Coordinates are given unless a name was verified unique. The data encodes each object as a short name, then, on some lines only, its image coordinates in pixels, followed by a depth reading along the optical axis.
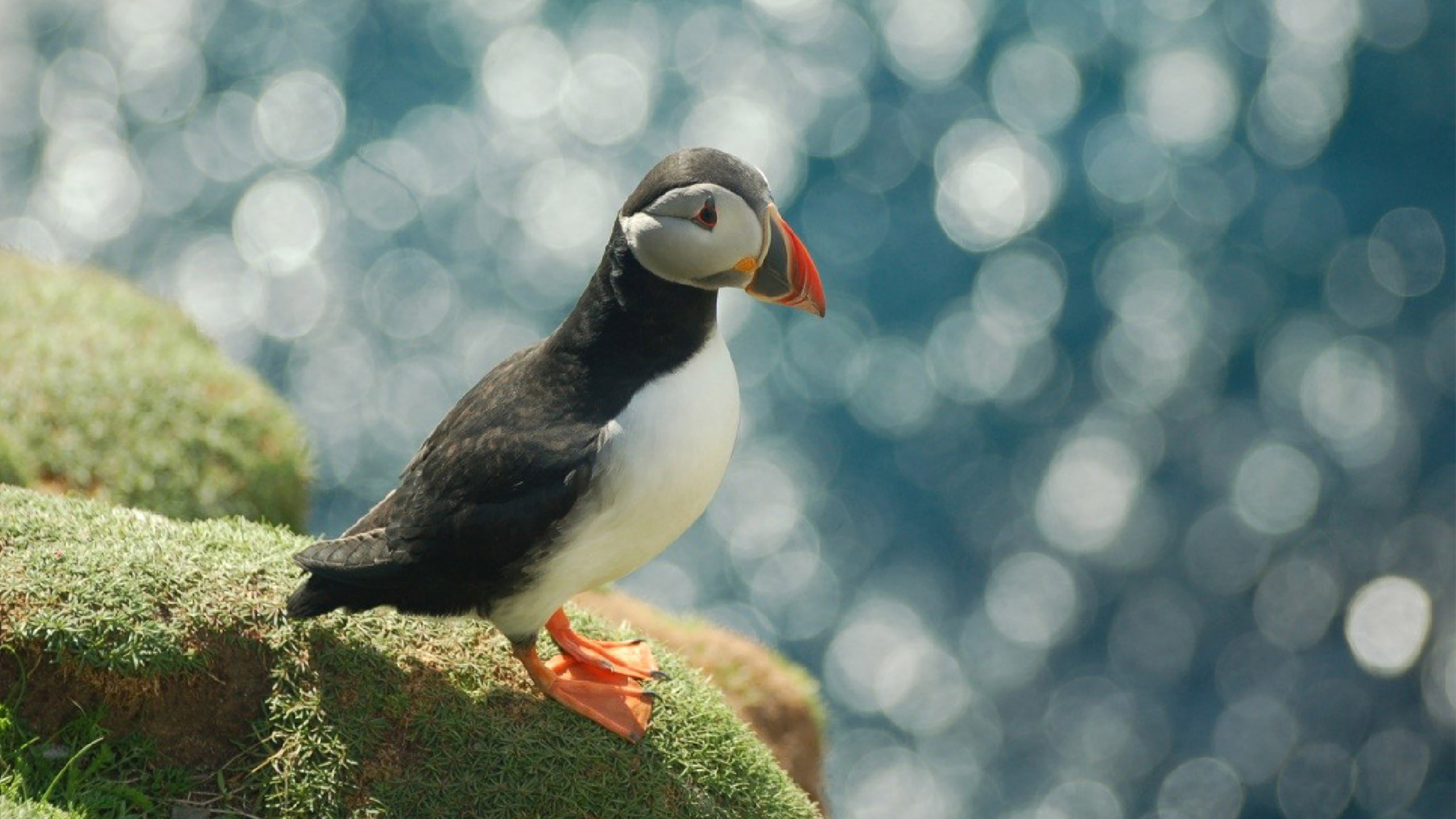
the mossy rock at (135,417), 13.60
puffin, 7.84
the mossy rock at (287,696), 8.01
